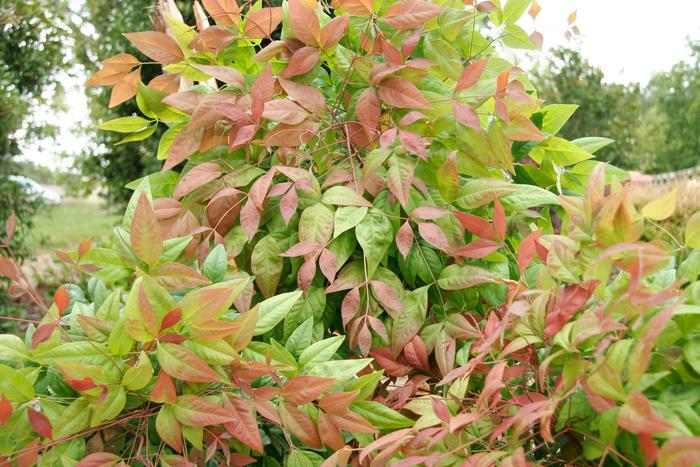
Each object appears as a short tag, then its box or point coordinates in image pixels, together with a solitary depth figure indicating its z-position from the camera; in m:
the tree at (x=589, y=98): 11.64
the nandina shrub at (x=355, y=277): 0.71
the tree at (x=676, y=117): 24.17
